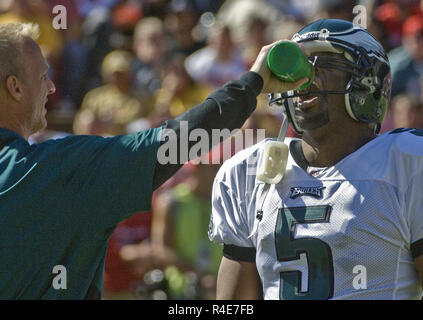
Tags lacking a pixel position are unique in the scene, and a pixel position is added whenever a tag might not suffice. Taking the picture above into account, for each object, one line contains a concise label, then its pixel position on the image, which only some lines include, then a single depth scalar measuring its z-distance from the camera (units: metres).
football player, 5.99
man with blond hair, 5.08
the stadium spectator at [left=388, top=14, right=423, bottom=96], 13.28
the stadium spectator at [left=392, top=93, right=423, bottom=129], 12.35
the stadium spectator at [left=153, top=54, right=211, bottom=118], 14.17
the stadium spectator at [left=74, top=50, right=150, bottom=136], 14.15
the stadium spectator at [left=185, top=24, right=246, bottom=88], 14.95
